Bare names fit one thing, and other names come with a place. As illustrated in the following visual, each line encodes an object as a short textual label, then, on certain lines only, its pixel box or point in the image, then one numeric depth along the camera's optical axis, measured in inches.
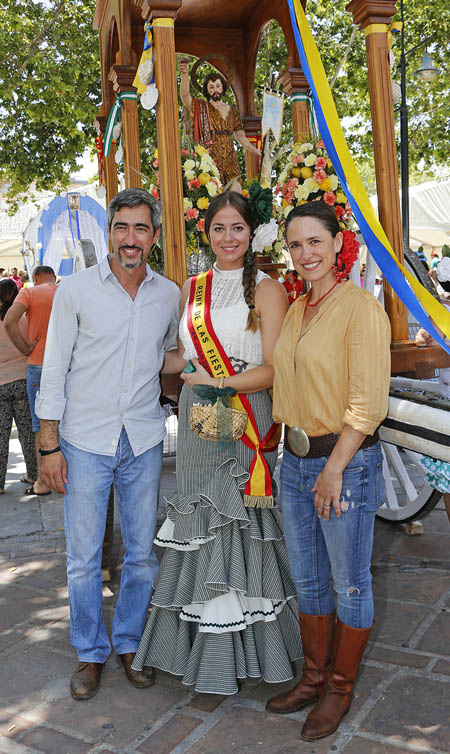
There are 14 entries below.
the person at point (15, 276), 555.3
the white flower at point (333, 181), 167.0
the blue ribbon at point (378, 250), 107.0
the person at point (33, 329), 251.6
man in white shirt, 116.4
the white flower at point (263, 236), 114.7
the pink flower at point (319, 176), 165.8
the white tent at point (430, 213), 570.3
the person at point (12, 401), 255.6
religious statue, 216.1
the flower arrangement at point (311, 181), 166.2
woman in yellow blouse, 95.4
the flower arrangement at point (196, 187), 176.9
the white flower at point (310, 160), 166.6
